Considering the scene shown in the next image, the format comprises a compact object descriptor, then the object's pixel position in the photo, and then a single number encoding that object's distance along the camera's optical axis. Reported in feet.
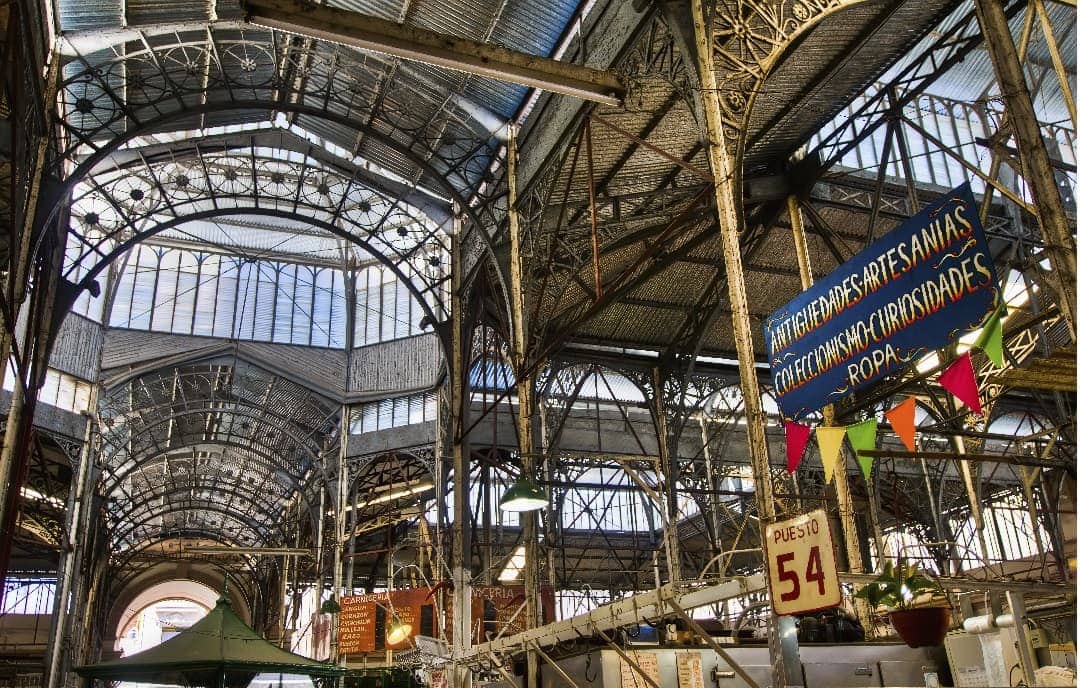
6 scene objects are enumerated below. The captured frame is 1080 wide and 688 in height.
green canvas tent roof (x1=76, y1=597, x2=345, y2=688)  32.86
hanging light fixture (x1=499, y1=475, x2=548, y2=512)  36.01
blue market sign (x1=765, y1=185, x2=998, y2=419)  22.25
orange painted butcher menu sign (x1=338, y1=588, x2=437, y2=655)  80.48
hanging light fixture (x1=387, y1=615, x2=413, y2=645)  64.34
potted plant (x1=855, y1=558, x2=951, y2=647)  19.84
